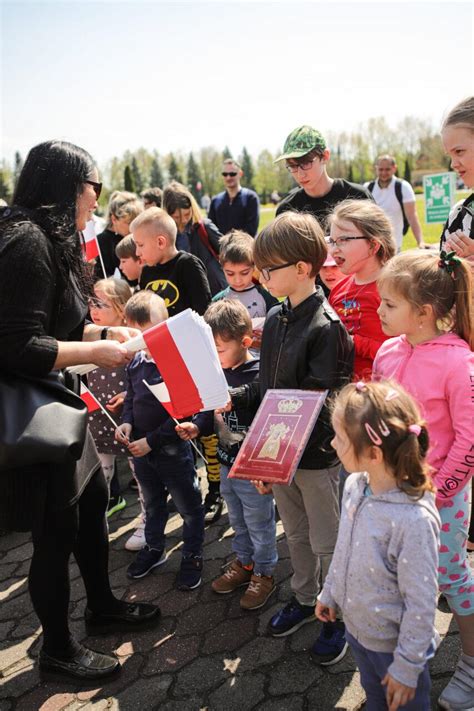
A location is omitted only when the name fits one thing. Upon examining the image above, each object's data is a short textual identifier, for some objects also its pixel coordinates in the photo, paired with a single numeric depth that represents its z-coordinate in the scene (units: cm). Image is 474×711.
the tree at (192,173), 9206
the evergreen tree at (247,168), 8841
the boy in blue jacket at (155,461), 321
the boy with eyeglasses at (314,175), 354
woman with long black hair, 209
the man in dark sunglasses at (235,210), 669
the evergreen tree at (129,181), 5822
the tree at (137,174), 8694
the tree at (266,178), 9175
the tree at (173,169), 9050
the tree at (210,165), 9775
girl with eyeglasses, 268
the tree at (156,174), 9375
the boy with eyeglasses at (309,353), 239
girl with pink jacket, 208
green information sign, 1042
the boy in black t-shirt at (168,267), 397
